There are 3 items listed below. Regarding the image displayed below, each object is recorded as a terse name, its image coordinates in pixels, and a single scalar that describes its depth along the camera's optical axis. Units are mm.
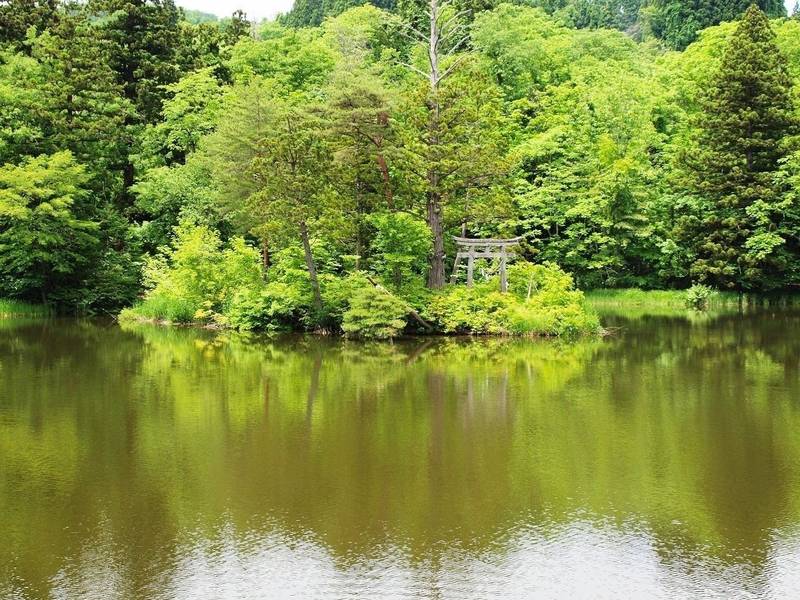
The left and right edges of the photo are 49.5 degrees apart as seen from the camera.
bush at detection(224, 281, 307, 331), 23516
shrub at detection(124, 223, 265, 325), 25453
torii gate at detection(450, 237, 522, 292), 23656
